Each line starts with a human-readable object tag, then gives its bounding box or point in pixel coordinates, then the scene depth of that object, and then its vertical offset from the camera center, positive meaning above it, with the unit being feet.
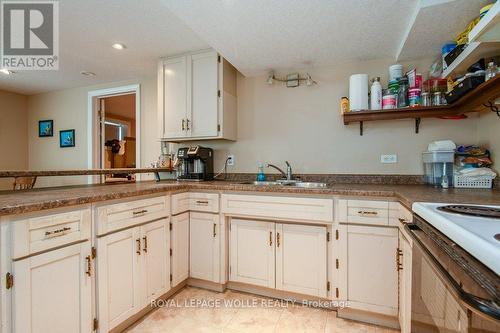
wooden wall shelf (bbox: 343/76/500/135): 4.52 +1.35
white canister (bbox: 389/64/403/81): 6.46 +2.47
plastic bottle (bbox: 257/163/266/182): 8.05 -0.36
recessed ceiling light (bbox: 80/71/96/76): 9.59 +3.62
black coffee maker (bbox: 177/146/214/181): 7.91 +0.03
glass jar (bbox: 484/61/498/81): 4.15 +1.62
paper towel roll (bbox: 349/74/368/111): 6.60 +1.99
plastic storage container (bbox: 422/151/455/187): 5.81 -0.05
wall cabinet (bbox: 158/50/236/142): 7.80 +2.22
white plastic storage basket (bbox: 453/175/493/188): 5.37 -0.39
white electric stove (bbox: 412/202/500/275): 1.72 -0.58
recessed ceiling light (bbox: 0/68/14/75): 9.18 +3.60
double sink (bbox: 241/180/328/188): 7.30 -0.58
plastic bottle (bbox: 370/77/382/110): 6.50 +1.82
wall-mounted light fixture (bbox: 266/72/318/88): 7.73 +2.75
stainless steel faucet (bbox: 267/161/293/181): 7.83 -0.26
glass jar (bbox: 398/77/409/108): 6.31 +1.85
